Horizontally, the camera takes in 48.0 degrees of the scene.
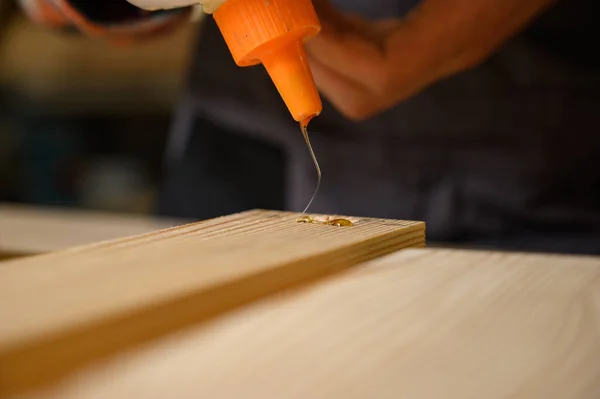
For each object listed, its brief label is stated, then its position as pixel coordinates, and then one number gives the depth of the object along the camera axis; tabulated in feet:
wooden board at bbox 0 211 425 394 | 0.70
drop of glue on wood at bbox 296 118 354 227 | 1.49
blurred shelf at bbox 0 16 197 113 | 3.13
